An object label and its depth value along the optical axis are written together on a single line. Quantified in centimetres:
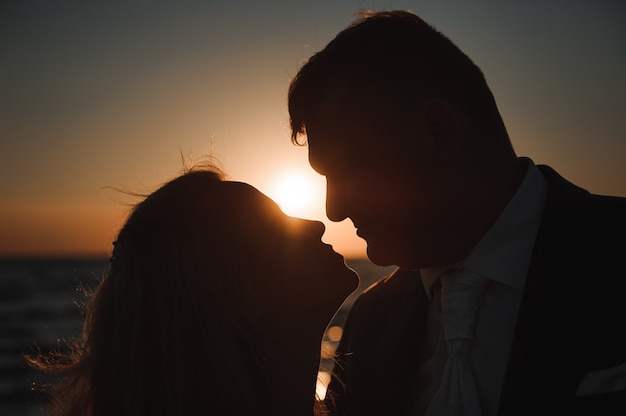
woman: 232
